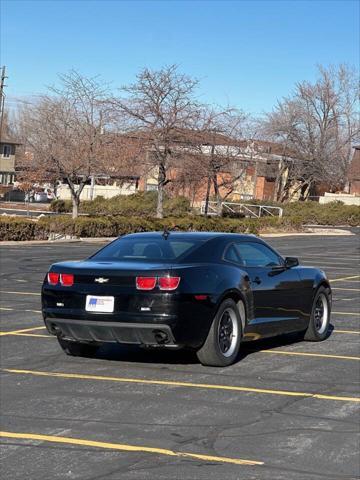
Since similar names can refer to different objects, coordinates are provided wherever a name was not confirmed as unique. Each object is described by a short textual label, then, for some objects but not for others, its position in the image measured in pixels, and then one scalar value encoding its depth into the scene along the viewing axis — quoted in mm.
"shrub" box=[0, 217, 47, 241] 32375
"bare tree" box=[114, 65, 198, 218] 40656
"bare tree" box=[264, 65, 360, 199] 75688
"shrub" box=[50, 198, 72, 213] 60869
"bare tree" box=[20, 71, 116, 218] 38250
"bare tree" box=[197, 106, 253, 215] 44125
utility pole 65375
